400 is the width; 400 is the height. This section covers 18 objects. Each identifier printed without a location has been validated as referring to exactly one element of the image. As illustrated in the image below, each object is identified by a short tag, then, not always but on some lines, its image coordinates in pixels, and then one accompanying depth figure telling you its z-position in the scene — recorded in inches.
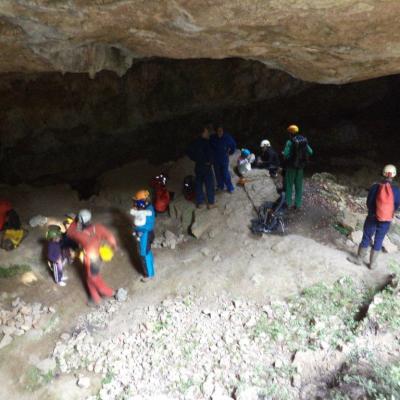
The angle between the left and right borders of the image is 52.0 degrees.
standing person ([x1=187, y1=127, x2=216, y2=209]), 323.6
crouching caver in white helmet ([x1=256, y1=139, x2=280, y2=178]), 372.4
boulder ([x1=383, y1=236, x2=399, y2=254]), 292.7
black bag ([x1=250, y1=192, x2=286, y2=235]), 319.5
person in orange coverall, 272.8
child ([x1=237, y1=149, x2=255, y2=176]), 372.8
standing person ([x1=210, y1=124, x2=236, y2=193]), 339.3
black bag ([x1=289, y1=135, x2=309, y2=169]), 312.5
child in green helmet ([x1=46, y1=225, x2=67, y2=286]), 285.4
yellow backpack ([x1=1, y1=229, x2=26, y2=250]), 310.2
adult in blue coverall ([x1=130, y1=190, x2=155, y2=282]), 276.4
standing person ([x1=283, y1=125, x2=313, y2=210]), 313.4
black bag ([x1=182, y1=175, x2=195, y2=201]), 363.3
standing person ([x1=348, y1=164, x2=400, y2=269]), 255.0
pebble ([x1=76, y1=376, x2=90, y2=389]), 220.2
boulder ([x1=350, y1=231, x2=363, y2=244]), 309.9
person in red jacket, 354.3
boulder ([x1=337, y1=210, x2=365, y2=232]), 325.7
